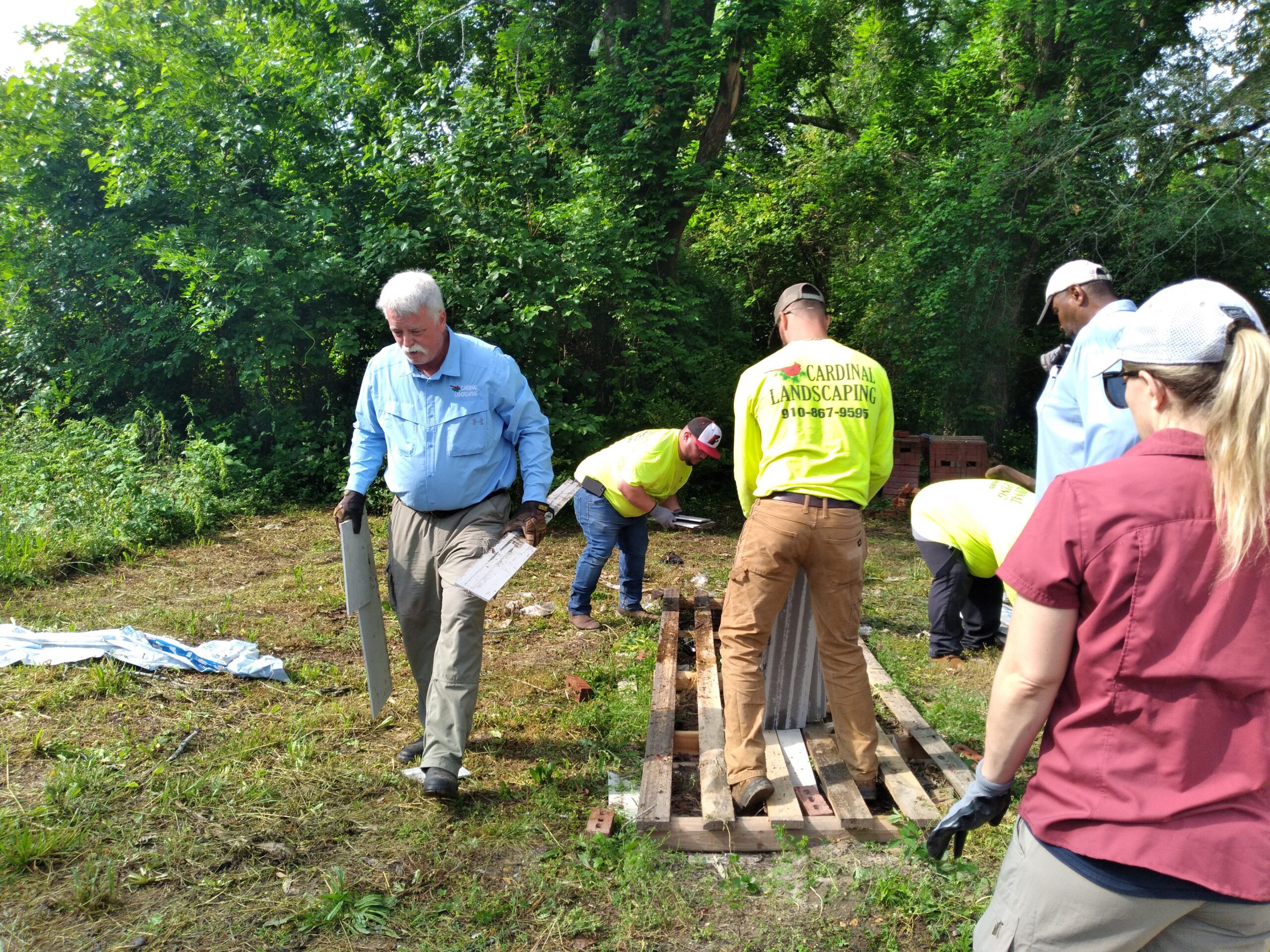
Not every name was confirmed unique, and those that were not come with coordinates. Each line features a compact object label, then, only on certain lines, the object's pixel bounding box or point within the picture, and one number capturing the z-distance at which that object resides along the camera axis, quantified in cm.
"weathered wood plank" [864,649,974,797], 357
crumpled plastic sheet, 459
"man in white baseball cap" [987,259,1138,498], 319
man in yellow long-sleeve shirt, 331
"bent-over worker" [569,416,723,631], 545
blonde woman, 138
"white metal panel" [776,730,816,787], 359
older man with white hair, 342
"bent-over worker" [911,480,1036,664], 477
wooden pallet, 319
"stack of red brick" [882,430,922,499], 1119
